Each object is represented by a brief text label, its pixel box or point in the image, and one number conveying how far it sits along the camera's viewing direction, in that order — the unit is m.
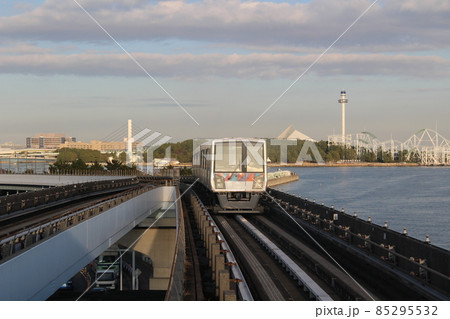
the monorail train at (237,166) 29.22
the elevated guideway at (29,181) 77.25
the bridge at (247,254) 12.91
